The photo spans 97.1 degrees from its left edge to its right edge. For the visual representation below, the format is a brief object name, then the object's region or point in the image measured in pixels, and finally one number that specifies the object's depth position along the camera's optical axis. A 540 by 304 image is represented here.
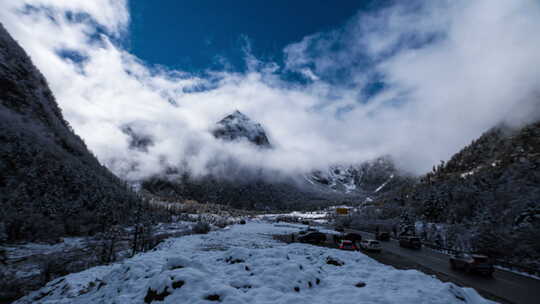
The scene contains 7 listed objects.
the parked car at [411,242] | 33.53
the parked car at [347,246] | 27.42
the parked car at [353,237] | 40.75
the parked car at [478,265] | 18.39
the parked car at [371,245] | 29.20
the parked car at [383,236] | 43.44
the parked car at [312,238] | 38.27
